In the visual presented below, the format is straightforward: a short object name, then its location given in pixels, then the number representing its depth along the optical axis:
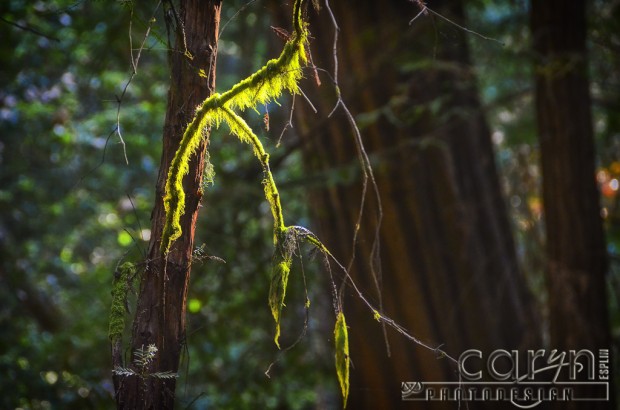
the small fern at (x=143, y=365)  3.70
